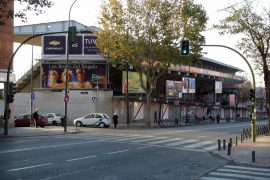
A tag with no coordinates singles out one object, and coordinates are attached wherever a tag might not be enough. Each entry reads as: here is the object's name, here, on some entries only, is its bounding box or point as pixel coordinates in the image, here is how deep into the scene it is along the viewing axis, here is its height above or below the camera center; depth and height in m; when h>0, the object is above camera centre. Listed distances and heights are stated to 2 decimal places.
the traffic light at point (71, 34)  27.92 +4.11
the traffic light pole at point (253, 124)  29.30 -1.17
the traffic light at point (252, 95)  30.32 +0.63
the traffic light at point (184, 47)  29.75 +3.57
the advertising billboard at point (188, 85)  75.69 +3.25
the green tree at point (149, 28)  50.44 +8.16
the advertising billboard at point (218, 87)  90.84 +3.44
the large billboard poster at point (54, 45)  59.22 +7.34
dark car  47.02 -1.60
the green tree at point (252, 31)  33.50 +5.27
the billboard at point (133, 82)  62.42 +2.95
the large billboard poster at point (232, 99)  104.31 +1.27
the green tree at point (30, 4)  19.30 +4.08
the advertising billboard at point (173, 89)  72.19 +2.44
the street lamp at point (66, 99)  36.66 +0.40
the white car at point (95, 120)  48.25 -1.55
